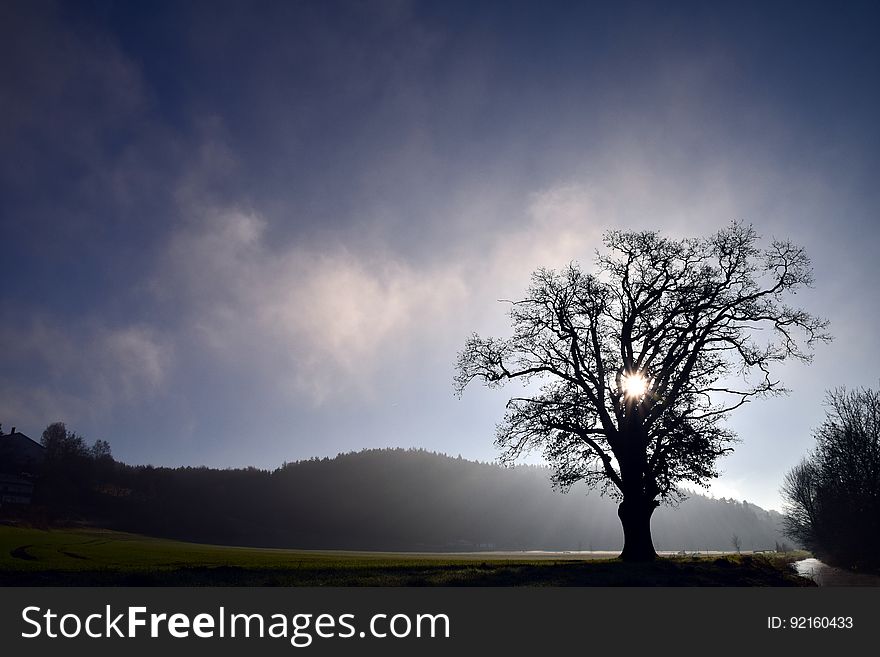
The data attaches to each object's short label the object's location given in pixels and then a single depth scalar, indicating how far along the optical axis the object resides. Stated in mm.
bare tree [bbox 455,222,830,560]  28172
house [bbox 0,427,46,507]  110162
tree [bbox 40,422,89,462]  133600
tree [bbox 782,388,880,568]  45125
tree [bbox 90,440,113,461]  169712
